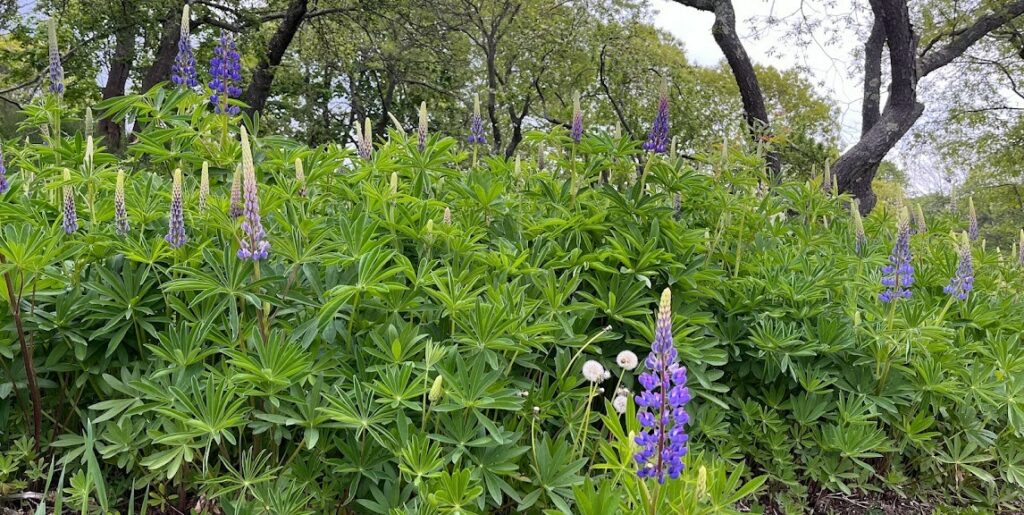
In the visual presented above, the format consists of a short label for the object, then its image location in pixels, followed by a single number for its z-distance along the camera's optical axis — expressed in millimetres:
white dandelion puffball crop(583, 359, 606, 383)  1775
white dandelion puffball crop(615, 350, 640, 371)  1878
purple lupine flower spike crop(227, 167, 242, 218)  1624
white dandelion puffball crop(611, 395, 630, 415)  1736
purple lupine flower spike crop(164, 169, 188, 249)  1764
